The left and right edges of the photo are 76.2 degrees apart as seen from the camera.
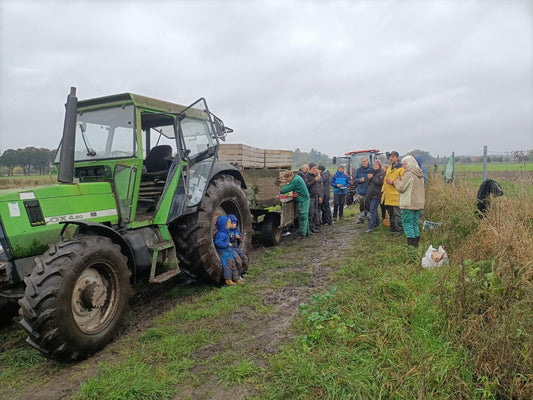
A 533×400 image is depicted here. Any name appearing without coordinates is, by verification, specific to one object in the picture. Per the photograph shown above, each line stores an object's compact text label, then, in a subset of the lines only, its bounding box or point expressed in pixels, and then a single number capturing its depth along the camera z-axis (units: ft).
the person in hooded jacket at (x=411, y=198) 18.60
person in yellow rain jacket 22.43
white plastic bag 14.71
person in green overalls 24.67
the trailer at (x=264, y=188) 21.13
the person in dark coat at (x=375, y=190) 25.41
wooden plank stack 21.02
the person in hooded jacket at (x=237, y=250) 15.70
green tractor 8.97
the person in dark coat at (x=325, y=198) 31.35
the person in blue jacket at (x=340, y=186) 32.50
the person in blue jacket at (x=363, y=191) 30.66
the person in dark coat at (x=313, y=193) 28.04
